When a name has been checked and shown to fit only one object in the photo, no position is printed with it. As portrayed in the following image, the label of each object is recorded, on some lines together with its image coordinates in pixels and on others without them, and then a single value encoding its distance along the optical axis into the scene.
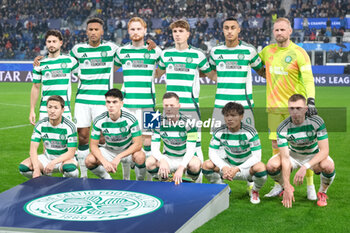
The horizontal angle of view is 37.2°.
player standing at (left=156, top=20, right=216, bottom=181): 6.06
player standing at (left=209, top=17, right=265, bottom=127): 5.98
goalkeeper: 5.74
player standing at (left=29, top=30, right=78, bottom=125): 6.48
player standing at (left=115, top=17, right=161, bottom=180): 6.34
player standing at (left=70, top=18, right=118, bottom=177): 6.51
